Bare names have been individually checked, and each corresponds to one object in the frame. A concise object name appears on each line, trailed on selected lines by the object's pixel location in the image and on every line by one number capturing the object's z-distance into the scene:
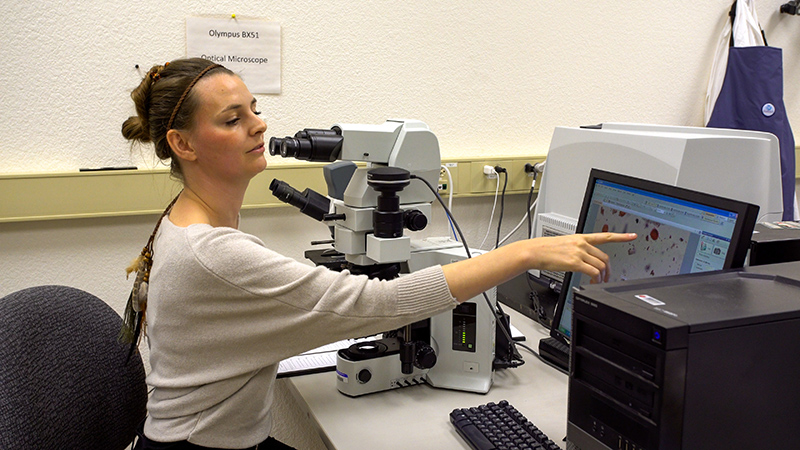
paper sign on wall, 1.78
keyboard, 1.04
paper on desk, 1.39
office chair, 0.94
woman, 0.97
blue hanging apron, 2.27
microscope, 1.19
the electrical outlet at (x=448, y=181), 2.10
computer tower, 0.64
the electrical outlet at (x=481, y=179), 2.15
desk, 1.10
